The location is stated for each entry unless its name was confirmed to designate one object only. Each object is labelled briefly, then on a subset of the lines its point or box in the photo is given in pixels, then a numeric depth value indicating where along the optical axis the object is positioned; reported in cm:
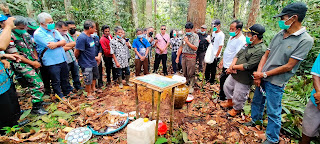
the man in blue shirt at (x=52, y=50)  357
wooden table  261
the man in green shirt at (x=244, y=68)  306
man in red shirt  491
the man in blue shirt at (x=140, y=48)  535
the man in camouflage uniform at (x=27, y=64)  321
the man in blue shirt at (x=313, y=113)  215
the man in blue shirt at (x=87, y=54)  410
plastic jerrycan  255
